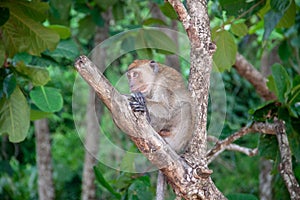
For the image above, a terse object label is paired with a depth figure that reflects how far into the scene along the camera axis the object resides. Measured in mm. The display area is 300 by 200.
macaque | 3383
